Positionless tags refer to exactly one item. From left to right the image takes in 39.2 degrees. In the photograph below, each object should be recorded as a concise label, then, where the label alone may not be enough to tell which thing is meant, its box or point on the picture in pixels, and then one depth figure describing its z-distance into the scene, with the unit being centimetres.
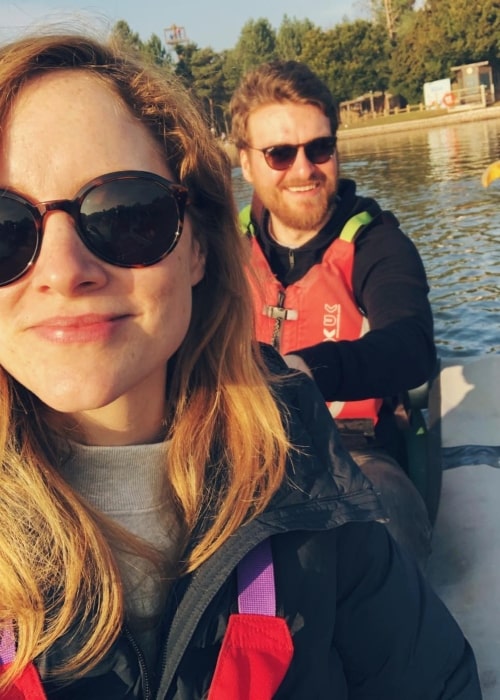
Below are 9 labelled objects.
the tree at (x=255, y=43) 6222
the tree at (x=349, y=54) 4778
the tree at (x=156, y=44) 6228
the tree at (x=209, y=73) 5706
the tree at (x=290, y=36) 6022
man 240
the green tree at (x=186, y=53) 5825
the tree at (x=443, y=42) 4284
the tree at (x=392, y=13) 5686
